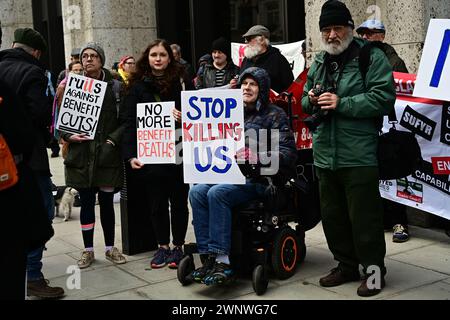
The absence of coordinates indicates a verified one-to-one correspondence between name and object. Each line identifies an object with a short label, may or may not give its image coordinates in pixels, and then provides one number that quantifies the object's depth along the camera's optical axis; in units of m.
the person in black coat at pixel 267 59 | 6.89
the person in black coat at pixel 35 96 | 4.64
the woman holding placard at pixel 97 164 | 5.52
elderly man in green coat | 4.39
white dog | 7.78
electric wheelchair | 4.82
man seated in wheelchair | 4.71
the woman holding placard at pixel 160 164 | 5.42
